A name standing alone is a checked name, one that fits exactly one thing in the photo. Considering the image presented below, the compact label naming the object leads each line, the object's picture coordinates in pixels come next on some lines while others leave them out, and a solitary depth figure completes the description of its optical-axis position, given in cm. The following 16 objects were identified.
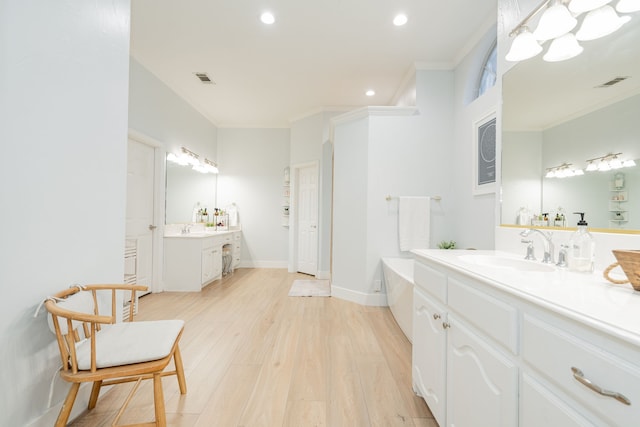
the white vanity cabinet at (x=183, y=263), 387
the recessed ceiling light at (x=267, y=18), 264
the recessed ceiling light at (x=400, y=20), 263
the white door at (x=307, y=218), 503
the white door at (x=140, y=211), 340
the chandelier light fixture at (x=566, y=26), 113
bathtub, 241
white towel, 331
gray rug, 379
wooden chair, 112
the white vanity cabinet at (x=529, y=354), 55
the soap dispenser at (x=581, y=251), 114
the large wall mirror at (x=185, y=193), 416
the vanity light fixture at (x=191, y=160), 422
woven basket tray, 83
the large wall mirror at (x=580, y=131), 107
